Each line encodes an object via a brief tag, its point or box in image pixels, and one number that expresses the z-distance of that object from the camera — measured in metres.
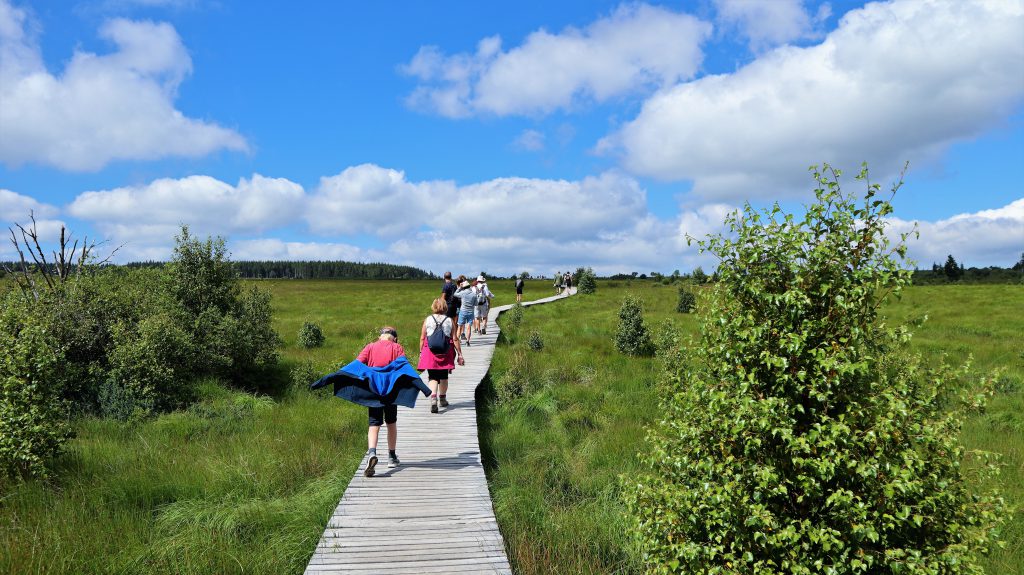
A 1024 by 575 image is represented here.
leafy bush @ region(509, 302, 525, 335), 21.88
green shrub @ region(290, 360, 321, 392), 13.47
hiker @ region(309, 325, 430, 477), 7.11
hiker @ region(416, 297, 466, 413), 9.07
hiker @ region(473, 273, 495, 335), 17.37
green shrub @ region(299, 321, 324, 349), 18.97
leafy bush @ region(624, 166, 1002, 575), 3.40
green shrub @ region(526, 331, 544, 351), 17.49
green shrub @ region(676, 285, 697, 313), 30.33
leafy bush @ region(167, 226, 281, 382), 13.26
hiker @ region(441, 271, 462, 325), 11.75
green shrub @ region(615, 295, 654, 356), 16.92
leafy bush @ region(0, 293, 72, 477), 6.98
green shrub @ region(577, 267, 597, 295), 48.38
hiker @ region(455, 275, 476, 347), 14.99
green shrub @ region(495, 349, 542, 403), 12.16
